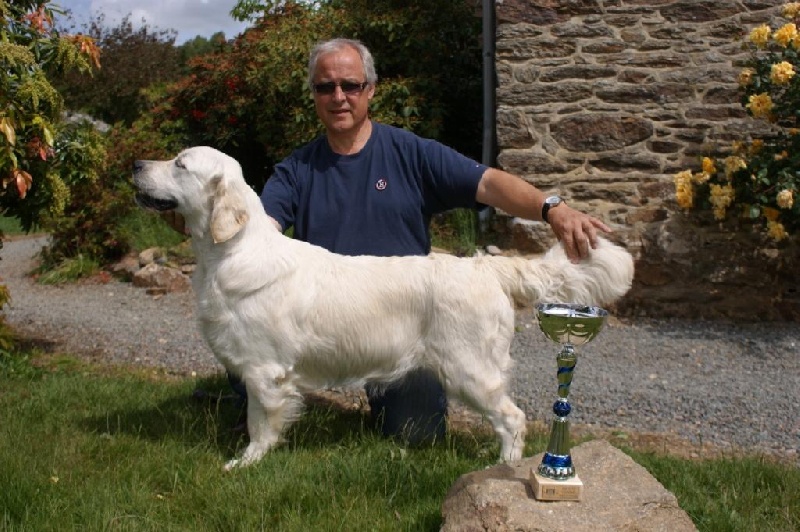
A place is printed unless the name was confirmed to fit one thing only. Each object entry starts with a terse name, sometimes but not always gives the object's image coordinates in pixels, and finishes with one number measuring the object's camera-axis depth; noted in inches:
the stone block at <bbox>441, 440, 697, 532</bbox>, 99.4
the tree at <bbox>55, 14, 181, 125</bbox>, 695.1
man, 162.9
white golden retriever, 137.6
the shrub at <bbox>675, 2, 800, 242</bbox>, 247.6
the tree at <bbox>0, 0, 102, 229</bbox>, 182.1
